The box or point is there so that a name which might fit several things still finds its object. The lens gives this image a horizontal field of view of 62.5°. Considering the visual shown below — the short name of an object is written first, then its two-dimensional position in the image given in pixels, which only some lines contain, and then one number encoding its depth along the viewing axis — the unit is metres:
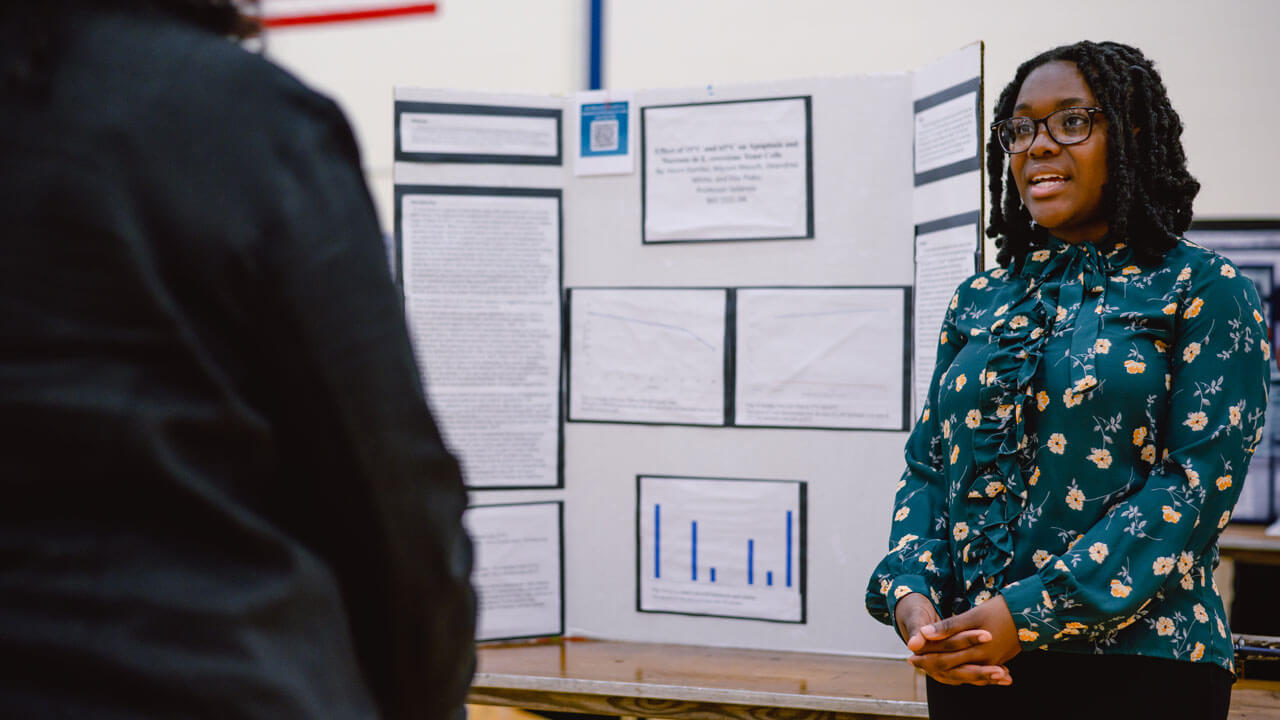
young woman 1.25
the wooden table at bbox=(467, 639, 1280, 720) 2.06
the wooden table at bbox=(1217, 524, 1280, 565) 2.68
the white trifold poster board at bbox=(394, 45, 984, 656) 2.28
